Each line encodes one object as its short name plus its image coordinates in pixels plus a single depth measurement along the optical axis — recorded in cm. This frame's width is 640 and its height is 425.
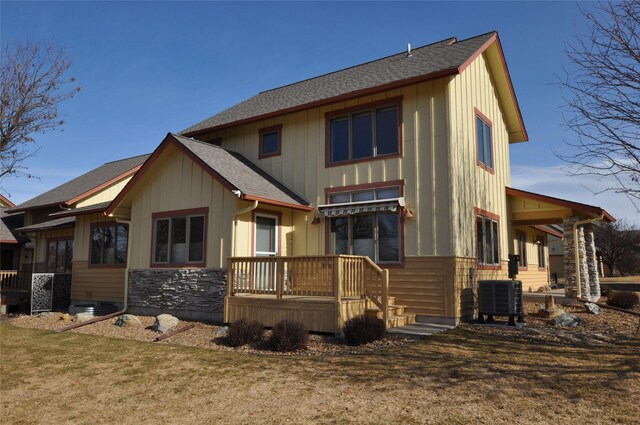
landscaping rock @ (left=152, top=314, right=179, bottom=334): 1144
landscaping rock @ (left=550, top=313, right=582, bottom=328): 1066
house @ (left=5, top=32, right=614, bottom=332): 1112
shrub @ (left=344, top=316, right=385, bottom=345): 909
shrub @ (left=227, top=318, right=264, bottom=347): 951
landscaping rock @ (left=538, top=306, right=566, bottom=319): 1182
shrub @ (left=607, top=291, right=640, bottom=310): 1348
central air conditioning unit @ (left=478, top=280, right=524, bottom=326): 1066
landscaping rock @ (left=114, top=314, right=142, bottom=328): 1228
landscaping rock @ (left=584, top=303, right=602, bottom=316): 1255
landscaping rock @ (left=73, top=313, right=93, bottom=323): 1348
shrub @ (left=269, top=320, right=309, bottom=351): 888
